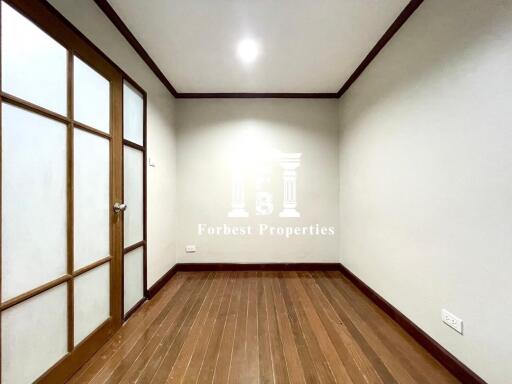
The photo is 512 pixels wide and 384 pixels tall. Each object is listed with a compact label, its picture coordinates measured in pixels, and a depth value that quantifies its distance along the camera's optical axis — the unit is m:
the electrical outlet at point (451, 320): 1.49
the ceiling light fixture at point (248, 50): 2.33
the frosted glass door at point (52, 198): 1.16
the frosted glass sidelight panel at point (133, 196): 2.23
